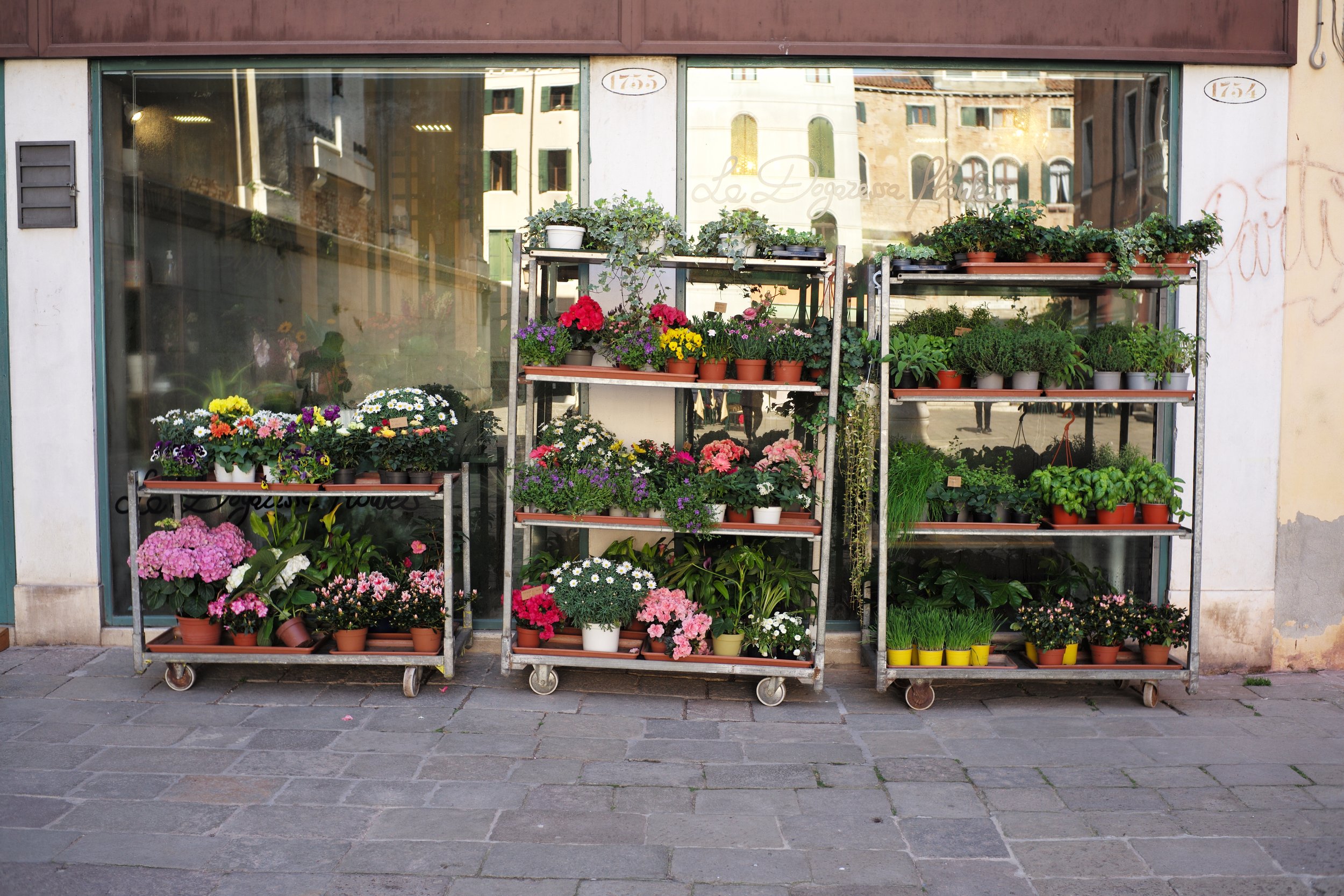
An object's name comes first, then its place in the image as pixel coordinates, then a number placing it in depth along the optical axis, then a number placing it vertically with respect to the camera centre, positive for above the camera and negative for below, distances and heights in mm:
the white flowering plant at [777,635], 5211 -1204
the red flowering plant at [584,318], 5168 +414
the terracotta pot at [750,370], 5211 +149
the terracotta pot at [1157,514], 5285 -592
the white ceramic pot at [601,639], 5211 -1230
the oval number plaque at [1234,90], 5719 +1741
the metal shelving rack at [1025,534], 5086 -810
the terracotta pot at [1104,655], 5262 -1314
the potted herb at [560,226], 5191 +891
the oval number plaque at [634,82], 5770 +1796
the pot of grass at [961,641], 5234 -1239
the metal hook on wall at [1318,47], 5688 +1977
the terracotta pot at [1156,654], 5266 -1313
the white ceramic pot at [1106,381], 5211 +102
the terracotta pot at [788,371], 5176 +143
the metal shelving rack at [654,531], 5137 -810
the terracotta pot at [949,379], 5199 +105
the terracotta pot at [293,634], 5312 -1229
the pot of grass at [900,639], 5250 -1231
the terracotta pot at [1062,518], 5262 -607
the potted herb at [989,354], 5145 +232
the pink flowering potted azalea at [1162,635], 5258 -1209
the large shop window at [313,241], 5973 +931
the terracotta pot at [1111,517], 5242 -602
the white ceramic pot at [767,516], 5207 -596
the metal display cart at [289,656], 5230 -1326
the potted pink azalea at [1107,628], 5266 -1178
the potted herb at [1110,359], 5223 +215
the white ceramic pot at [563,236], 5184 +828
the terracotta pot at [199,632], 5285 -1215
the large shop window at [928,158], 5859 +1401
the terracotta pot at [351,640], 5289 -1257
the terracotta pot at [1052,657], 5277 -1333
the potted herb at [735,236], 5184 +837
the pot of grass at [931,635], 5227 -1208
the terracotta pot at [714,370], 5234 +149
